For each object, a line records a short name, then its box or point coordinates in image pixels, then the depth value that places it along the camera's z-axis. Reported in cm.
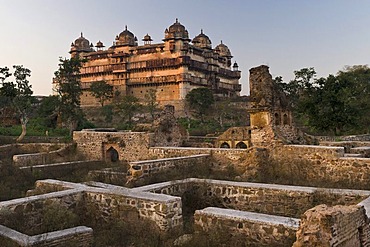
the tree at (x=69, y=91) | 3250
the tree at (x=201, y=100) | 5116
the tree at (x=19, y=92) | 2744
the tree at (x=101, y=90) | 5684
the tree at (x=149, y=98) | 4847
